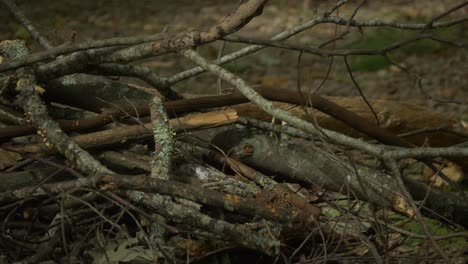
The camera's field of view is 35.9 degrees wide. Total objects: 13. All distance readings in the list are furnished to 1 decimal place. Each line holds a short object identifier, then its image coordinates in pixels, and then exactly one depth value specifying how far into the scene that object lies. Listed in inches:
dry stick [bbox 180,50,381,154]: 102.0
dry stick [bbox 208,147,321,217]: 114.1
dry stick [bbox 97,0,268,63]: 107.1
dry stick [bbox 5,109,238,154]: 121.7
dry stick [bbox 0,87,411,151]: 125.6
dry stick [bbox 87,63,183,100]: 138.1
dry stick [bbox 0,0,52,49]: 145.4
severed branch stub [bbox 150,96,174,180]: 114.4
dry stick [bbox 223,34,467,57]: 104.4
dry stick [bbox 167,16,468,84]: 133.6
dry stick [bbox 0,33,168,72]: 112.3
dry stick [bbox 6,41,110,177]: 113.7
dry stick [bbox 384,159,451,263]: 92.9
